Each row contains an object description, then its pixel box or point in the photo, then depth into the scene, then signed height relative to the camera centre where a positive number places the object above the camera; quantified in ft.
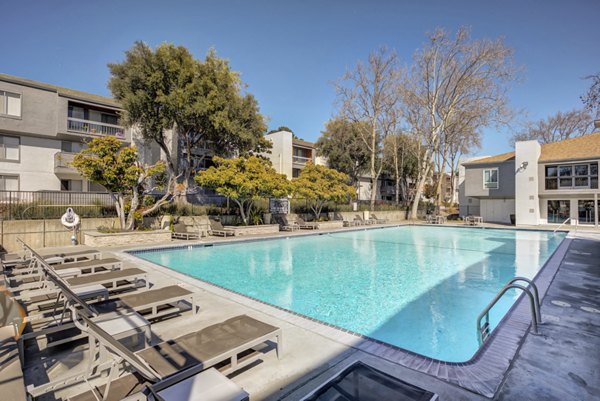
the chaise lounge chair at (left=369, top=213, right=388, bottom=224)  88.44 -5.10
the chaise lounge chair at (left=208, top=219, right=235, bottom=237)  54.44 -4.99
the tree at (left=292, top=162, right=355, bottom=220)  68.62 +3.77
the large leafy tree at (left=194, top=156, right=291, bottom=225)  51.80 +3.91
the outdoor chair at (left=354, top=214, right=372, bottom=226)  81.57 -5.06
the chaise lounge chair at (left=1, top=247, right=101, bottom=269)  24.82 -4.93
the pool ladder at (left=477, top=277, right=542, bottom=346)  13.33 -5.21
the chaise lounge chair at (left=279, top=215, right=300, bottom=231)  65.57 -5.07
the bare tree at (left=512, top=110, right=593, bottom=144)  120.14 +31.69
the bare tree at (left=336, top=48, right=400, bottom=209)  92.12 +34.37
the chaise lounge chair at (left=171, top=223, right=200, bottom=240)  48.17 -4.94
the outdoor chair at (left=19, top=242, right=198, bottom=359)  11.41 -4.83
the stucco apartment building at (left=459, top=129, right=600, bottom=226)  72.28 +5.49
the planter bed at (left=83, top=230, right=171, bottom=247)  40.47 -5.04
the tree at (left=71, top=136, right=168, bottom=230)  39.52 +4.28
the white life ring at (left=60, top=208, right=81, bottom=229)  39.96 -2.28
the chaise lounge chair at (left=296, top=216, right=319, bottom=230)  69.40 -5.22
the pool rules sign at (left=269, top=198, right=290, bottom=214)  73.67 -0.64
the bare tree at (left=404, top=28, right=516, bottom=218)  79.41 +33.33
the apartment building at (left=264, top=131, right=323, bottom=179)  104.27 +16.46
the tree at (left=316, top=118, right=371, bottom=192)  108.88 +20.46
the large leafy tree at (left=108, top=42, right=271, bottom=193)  55.52 +20.49
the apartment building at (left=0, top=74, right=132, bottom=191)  60.49 +14.87
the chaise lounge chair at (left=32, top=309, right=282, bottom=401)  7.33 -4.80
